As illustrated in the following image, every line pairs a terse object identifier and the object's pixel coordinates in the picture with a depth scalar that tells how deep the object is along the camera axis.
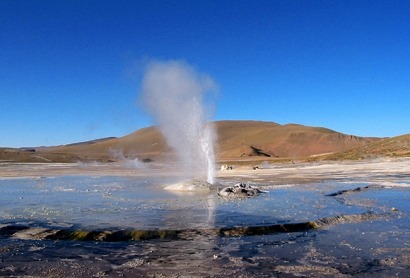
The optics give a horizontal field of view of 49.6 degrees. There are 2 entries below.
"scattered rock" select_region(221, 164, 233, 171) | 54.82
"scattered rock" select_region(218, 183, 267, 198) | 21.79
